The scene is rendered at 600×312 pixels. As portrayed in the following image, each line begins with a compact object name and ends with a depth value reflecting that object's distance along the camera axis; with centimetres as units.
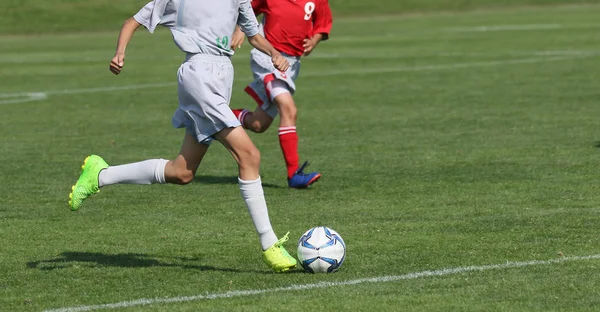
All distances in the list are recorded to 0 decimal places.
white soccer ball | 1516
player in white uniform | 1541
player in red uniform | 2350
